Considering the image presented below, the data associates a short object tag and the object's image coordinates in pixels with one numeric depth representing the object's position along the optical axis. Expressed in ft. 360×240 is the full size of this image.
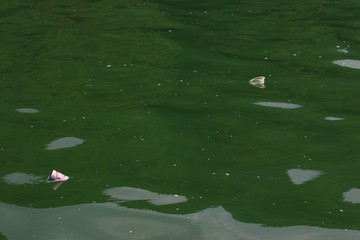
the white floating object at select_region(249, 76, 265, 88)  24.95
